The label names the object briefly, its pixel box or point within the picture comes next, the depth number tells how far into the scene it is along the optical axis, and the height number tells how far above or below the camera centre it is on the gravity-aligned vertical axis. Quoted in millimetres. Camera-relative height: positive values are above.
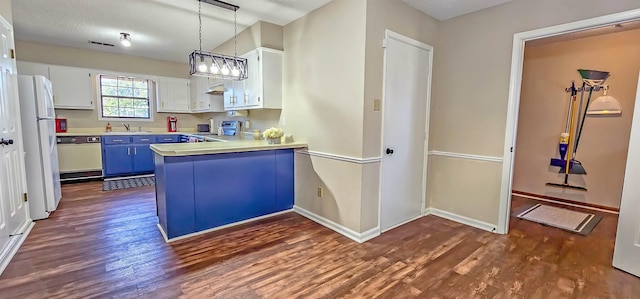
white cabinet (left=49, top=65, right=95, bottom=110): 4887 +582
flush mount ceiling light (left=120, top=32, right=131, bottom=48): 4136 +1210
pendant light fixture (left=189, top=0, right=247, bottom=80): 2887 +628
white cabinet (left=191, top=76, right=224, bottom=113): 5461 +485
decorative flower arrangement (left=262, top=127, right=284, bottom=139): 3363 -122
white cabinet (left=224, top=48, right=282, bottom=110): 3533 +564
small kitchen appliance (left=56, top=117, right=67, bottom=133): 4992 -95
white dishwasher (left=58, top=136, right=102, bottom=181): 4883 -657
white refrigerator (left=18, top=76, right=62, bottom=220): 3037 -265
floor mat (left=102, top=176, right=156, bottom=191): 4621 -1076
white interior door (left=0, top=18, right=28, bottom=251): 2383 -301
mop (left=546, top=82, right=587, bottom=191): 3924 -163
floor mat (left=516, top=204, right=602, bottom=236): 3121 -1079
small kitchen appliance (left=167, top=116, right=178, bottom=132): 6191 -53
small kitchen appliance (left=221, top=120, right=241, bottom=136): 4898 -85
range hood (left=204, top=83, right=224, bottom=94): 4730 +576
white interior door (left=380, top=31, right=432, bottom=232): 2871 -37
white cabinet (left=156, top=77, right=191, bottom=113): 5930 +577
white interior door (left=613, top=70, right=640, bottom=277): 2105 -640
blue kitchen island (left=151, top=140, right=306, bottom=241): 2672 -641
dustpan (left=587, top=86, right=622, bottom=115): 3609 +297
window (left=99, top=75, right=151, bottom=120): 5570 +478
